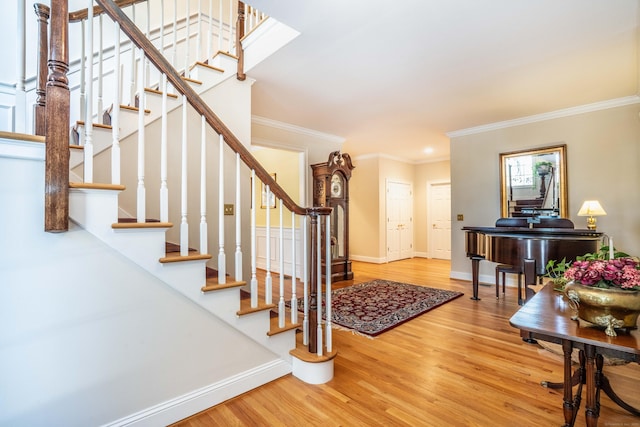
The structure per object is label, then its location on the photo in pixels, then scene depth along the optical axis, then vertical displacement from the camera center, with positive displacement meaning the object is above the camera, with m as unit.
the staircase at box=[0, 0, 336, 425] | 1.40 -0.01
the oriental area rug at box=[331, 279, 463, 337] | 2.97 -1.09
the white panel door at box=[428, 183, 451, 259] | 7.19 -0.15
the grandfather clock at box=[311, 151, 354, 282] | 4.83 +0.28
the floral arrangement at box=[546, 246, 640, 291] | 1.11 -0.24
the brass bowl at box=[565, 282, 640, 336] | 1.10 -0.36
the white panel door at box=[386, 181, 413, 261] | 6.93 -0.16
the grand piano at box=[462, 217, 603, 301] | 2.67 -0.30
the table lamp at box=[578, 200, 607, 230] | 3.37 +0.02
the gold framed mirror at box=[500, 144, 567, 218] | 4.02 +0.44
